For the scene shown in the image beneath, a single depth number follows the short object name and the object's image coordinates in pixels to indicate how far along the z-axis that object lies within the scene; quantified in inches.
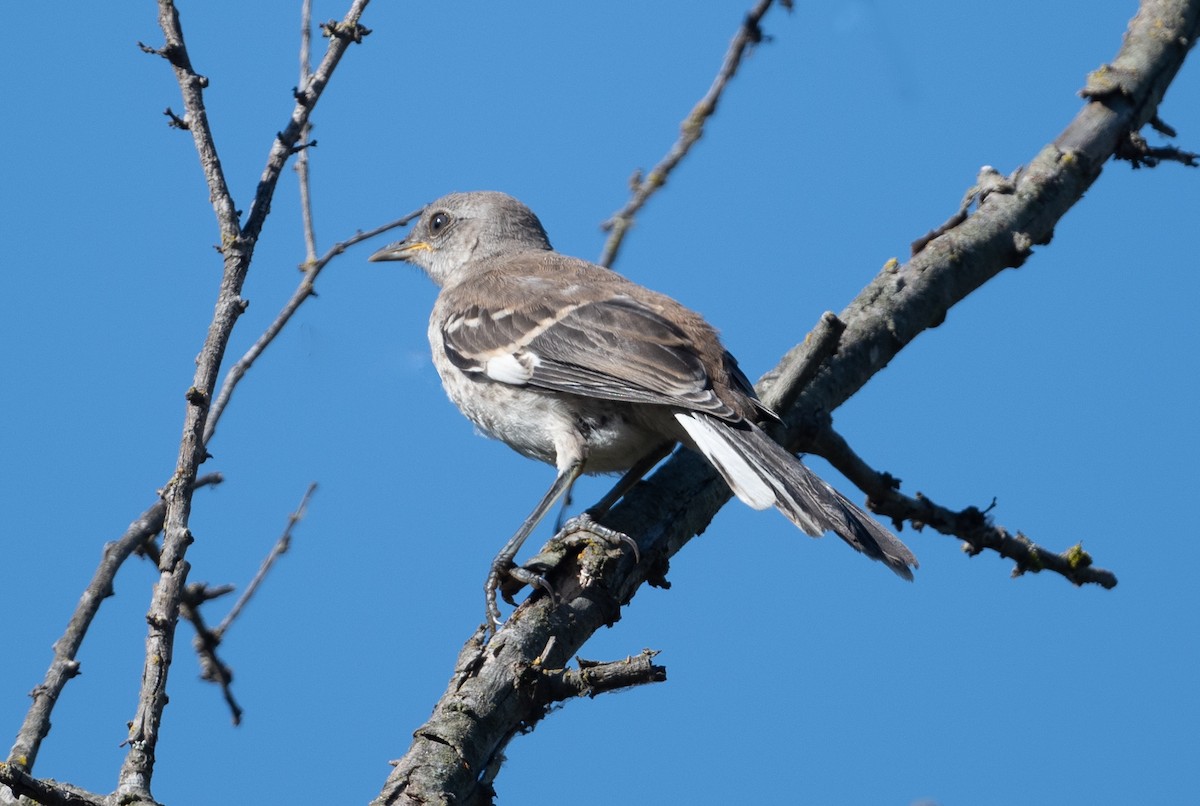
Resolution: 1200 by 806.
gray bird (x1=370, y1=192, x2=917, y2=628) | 315.9
